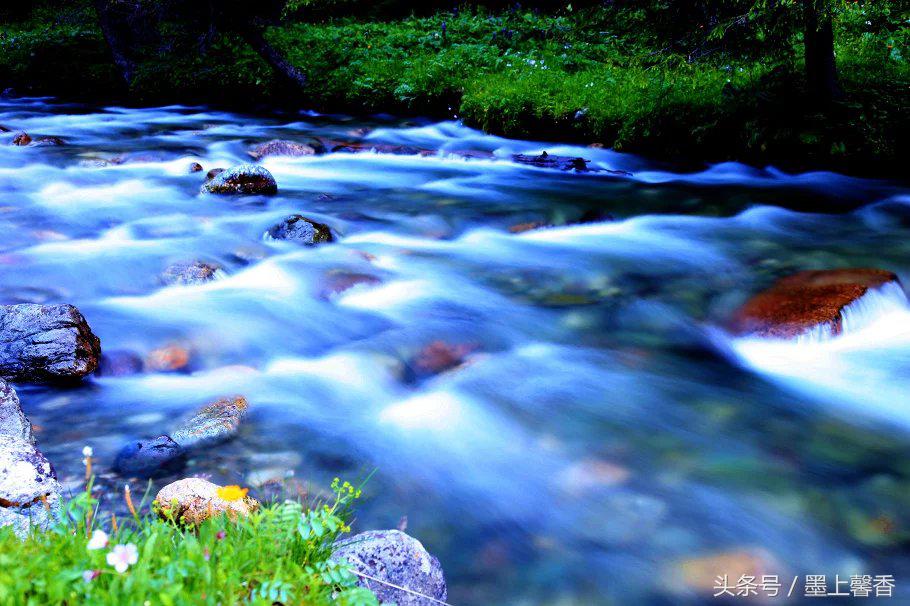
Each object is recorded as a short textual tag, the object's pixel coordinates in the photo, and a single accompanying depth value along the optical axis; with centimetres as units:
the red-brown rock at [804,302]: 496
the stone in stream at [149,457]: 348
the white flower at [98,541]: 176
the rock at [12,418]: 316
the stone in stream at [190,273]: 624
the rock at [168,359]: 475
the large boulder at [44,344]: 425
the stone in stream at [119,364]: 460
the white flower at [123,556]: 174
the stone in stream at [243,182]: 877
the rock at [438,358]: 475
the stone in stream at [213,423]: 374
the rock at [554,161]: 1004
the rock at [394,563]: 237
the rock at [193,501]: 292
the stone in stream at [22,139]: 1111
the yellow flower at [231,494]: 220
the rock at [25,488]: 253
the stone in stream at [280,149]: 1122
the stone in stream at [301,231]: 703
